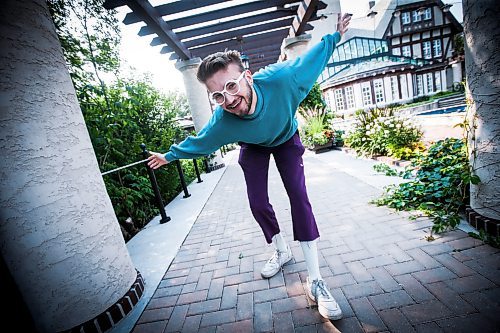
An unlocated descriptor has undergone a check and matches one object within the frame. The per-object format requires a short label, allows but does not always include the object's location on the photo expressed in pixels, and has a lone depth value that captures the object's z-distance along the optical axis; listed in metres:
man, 1.52
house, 23.20
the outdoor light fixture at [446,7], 11.28
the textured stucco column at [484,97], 1.67
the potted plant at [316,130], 7.43
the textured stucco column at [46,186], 1.44
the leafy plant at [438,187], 2.26
